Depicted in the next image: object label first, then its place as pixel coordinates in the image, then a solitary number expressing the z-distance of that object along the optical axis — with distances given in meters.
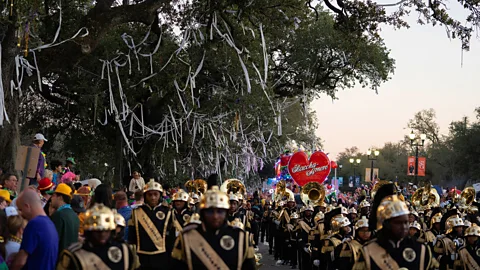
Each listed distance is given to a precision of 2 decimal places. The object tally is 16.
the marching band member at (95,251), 6.19
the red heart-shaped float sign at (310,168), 28.70
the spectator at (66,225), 7.92
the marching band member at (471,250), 10.97
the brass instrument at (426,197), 18.88
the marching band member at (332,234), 12.41
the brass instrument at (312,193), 18.84
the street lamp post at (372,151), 45.39
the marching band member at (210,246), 6.80
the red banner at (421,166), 48.00
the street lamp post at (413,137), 35.08
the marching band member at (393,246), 6.71
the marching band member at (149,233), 10.62
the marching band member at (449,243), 12.72
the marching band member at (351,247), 10.21
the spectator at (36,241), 6.80
